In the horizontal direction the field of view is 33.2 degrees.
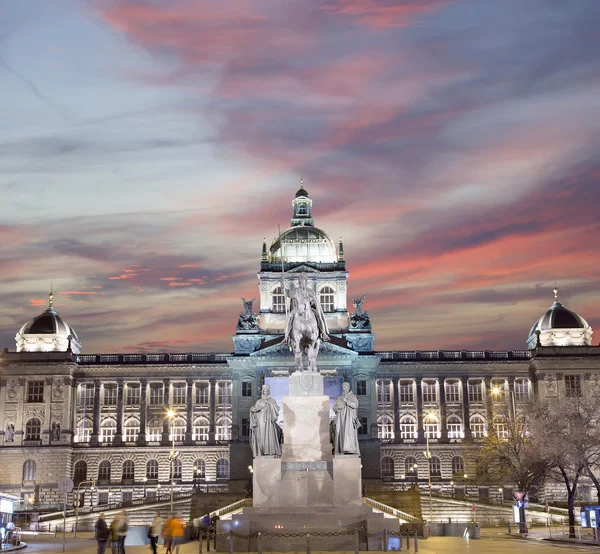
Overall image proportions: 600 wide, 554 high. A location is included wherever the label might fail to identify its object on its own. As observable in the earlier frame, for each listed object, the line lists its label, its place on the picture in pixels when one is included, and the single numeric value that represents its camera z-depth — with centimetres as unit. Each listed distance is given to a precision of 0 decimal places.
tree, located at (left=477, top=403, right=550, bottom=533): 8731
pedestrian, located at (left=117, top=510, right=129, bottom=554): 3622
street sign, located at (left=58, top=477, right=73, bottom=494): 4538
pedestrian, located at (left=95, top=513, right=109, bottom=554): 3497
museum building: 12544
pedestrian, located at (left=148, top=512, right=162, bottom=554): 3694
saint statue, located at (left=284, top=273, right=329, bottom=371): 4788
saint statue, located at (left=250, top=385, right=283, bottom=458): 4544
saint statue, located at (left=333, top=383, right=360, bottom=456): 4512
